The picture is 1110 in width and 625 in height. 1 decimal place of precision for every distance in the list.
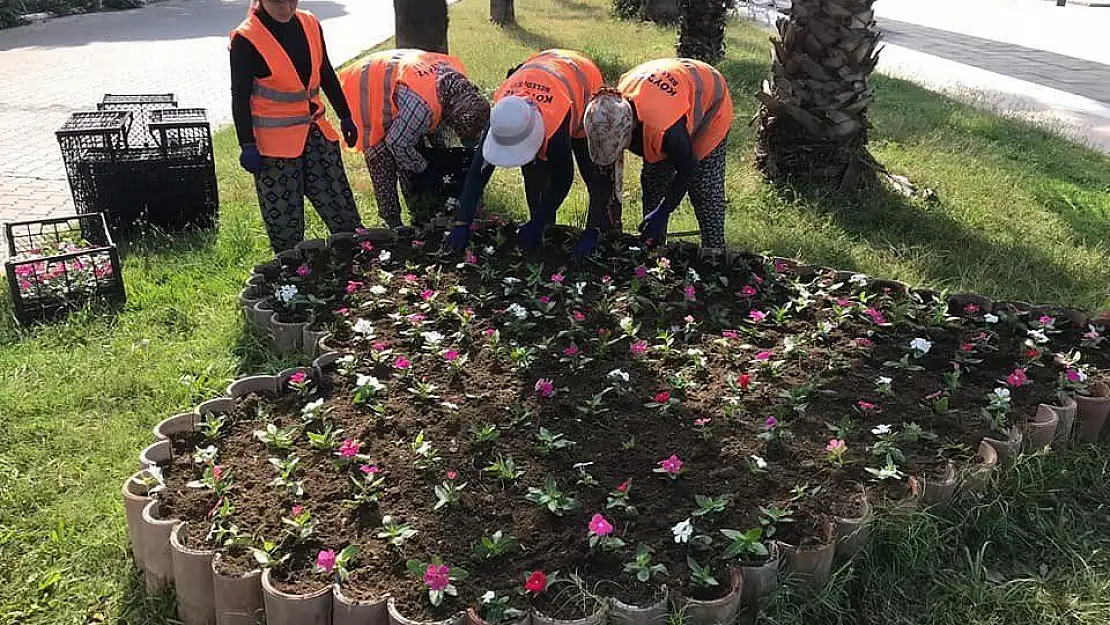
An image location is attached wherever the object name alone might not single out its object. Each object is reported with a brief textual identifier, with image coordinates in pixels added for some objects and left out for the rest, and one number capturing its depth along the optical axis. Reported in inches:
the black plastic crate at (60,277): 163.0
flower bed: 96.1
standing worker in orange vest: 162.7
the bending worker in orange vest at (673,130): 154.3
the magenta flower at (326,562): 93.9
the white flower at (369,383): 128.6
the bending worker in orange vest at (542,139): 151.6
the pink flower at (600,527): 98.1
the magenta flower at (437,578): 91.4
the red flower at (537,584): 91.7
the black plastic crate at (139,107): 219.7
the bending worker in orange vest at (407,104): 185.0
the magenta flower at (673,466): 110.6
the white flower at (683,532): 98.9
